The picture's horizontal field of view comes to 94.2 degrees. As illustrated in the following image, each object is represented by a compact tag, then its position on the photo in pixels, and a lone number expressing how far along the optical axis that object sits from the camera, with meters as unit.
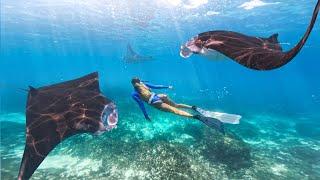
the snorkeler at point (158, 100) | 4.21
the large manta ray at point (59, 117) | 2.81
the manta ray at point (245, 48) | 2.31
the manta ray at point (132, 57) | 17.67
